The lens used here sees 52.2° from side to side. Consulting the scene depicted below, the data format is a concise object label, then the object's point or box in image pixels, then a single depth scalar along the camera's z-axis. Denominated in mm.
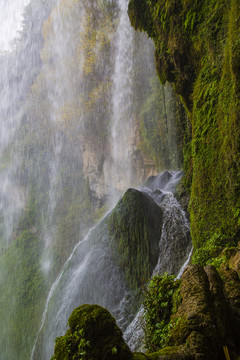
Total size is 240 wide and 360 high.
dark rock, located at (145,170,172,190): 10007
